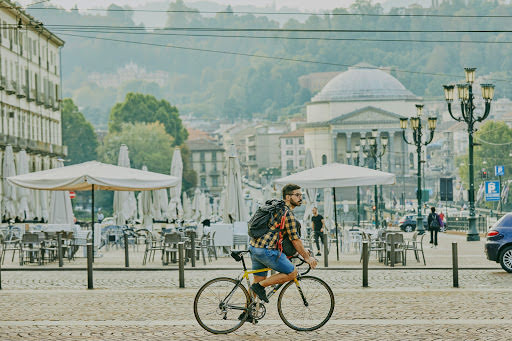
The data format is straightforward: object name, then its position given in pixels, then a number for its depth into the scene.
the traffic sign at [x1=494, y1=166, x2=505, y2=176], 58.23
